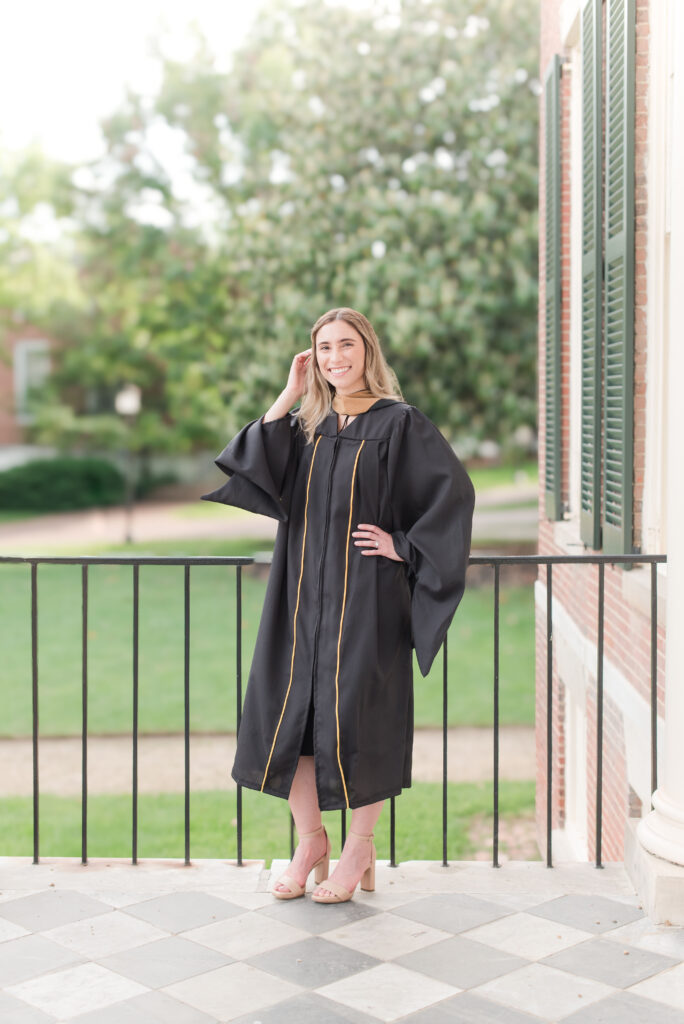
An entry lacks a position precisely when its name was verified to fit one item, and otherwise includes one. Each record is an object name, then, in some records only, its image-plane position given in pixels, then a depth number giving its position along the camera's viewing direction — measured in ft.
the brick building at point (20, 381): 101.86
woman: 10.87
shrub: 97.19
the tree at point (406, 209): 55.98
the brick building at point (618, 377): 11.51
